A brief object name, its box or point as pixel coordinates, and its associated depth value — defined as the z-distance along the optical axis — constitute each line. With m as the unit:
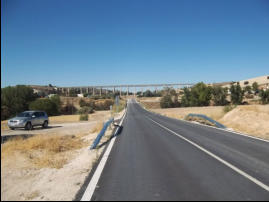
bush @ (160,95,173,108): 85.31
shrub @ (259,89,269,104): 59.06
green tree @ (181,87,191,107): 78.16
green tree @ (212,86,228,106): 73.62
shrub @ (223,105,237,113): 28.40
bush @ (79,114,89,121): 35.78
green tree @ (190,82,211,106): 74.56
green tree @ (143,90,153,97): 190.84
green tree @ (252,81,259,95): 91.99
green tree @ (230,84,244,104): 70.12
